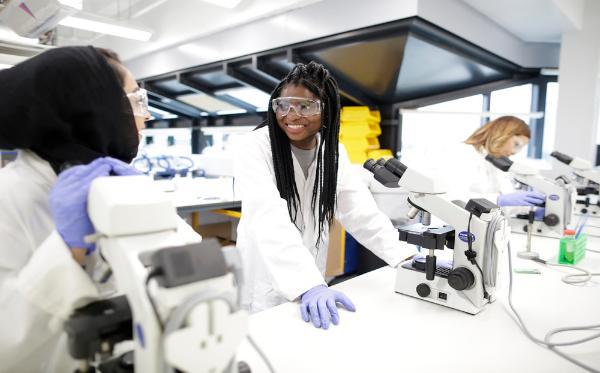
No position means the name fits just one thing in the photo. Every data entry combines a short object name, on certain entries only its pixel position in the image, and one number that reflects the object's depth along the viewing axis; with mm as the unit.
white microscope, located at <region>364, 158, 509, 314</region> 1057
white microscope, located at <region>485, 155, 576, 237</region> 1895
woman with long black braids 1208
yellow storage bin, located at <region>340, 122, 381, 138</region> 3938
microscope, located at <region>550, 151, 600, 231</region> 2391
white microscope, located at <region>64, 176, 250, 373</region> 466
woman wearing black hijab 600
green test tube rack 1566
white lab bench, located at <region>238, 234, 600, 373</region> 805
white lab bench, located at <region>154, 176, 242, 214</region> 2675
